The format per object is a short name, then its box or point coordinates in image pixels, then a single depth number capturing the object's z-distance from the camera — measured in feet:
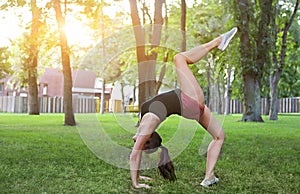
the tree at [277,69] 66.96
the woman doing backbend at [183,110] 14.08
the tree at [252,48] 51.03
